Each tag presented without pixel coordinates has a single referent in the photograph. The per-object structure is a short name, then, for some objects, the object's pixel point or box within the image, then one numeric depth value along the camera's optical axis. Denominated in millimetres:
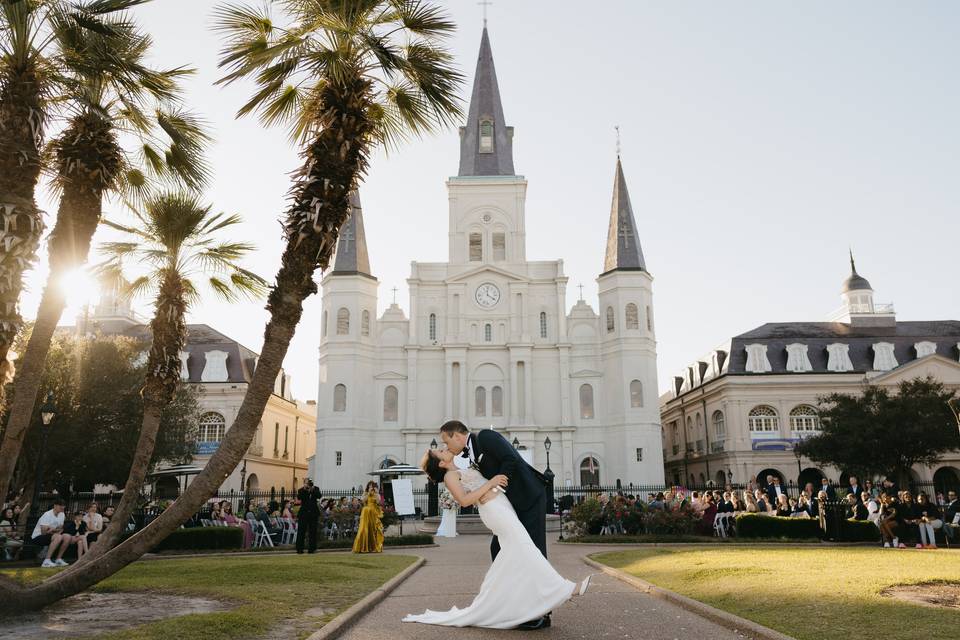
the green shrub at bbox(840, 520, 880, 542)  17406
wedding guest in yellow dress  17312
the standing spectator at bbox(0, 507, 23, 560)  16312
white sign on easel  32628
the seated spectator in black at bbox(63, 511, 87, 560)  15523
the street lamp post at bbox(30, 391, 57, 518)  19922
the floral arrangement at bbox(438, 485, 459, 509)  23641
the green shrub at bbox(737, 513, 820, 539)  17953
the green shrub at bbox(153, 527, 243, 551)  18078
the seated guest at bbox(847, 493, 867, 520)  18328
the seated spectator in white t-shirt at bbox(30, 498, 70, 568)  15195
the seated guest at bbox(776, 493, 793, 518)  20562
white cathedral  46562
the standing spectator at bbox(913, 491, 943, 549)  16297
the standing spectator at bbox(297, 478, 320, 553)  16859
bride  6723
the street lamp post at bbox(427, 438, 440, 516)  33438
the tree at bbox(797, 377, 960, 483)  35625
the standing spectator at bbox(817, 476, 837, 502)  18641
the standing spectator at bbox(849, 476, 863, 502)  19995
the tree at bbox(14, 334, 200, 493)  29547
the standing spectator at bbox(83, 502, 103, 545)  16766
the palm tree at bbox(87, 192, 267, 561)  14211
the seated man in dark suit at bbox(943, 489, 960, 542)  17078
